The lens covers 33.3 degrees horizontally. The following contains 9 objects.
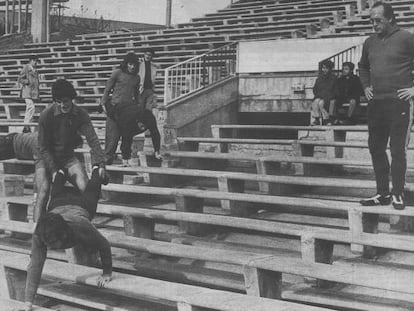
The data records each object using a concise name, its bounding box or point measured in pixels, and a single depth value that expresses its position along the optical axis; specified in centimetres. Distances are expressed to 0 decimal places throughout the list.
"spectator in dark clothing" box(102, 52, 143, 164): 929
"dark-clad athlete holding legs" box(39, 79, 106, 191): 668
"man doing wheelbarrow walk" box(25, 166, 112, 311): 503
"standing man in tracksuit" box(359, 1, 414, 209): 586
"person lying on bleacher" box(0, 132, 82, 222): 710
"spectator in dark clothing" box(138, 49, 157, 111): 1048
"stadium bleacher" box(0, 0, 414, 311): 519
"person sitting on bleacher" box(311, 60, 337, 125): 1030
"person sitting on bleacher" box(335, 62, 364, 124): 1033
